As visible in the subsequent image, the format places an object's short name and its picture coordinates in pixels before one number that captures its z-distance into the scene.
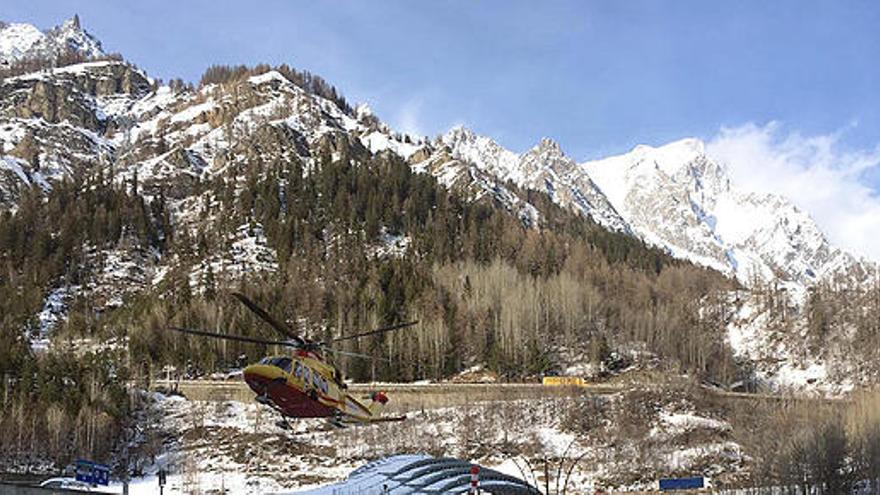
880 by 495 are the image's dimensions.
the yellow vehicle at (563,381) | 90.94
